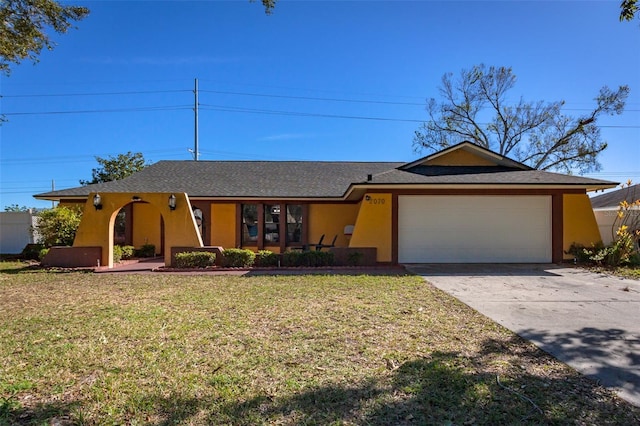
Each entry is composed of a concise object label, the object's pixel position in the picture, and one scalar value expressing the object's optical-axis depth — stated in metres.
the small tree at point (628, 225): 11.39
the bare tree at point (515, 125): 26.56
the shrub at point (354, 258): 11.63
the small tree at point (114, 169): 28.42
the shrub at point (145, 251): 14.76
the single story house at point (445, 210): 11.52
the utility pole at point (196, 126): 30.58
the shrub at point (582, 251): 11.80
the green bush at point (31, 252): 14.18
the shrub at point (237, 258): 11.38
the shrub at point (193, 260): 11.13
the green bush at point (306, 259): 11.41
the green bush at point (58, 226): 12.86
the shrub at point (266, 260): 11.47
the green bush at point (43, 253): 12.24
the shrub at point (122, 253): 12.41
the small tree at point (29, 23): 8.04
